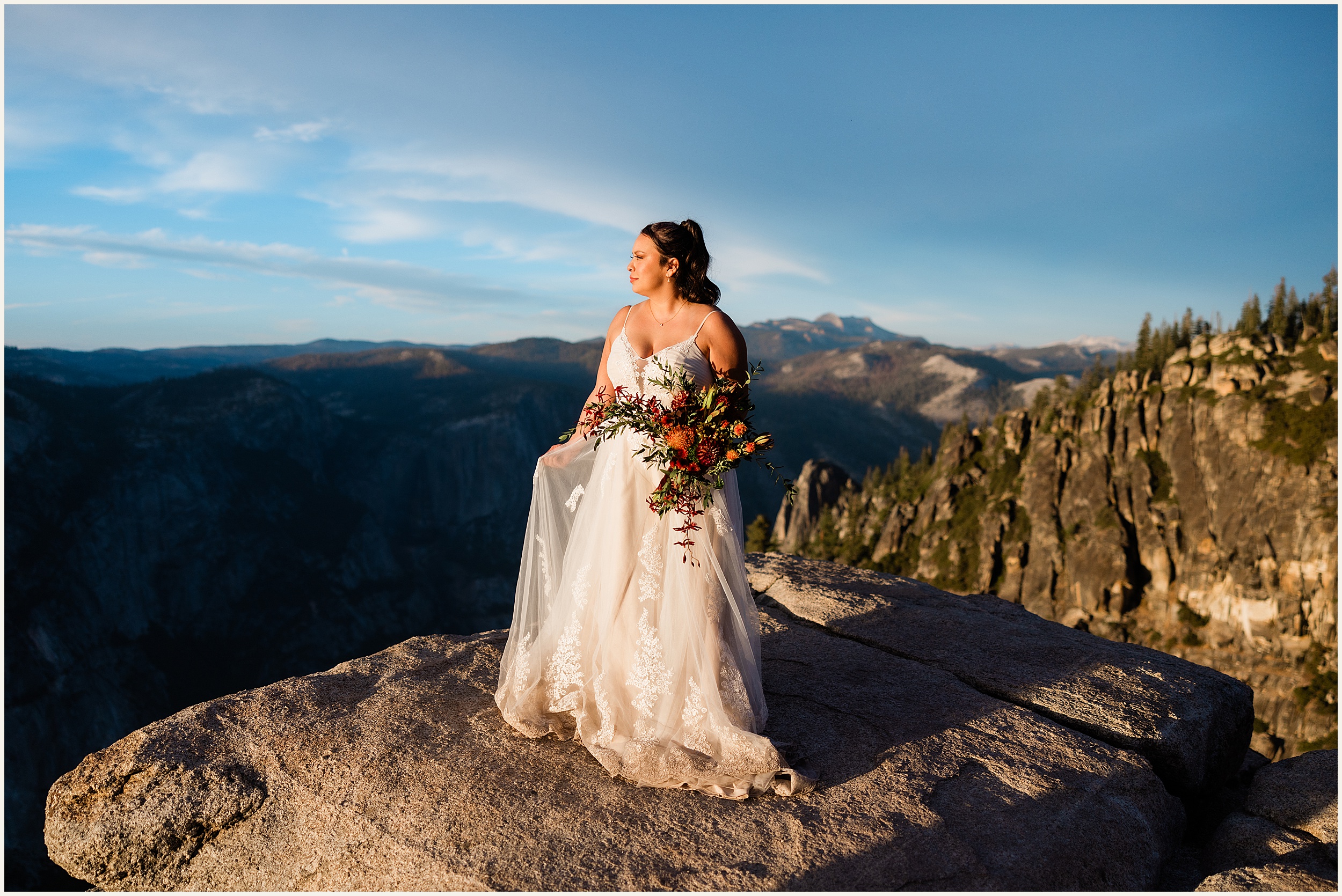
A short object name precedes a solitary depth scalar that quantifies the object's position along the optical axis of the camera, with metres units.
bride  5.29
